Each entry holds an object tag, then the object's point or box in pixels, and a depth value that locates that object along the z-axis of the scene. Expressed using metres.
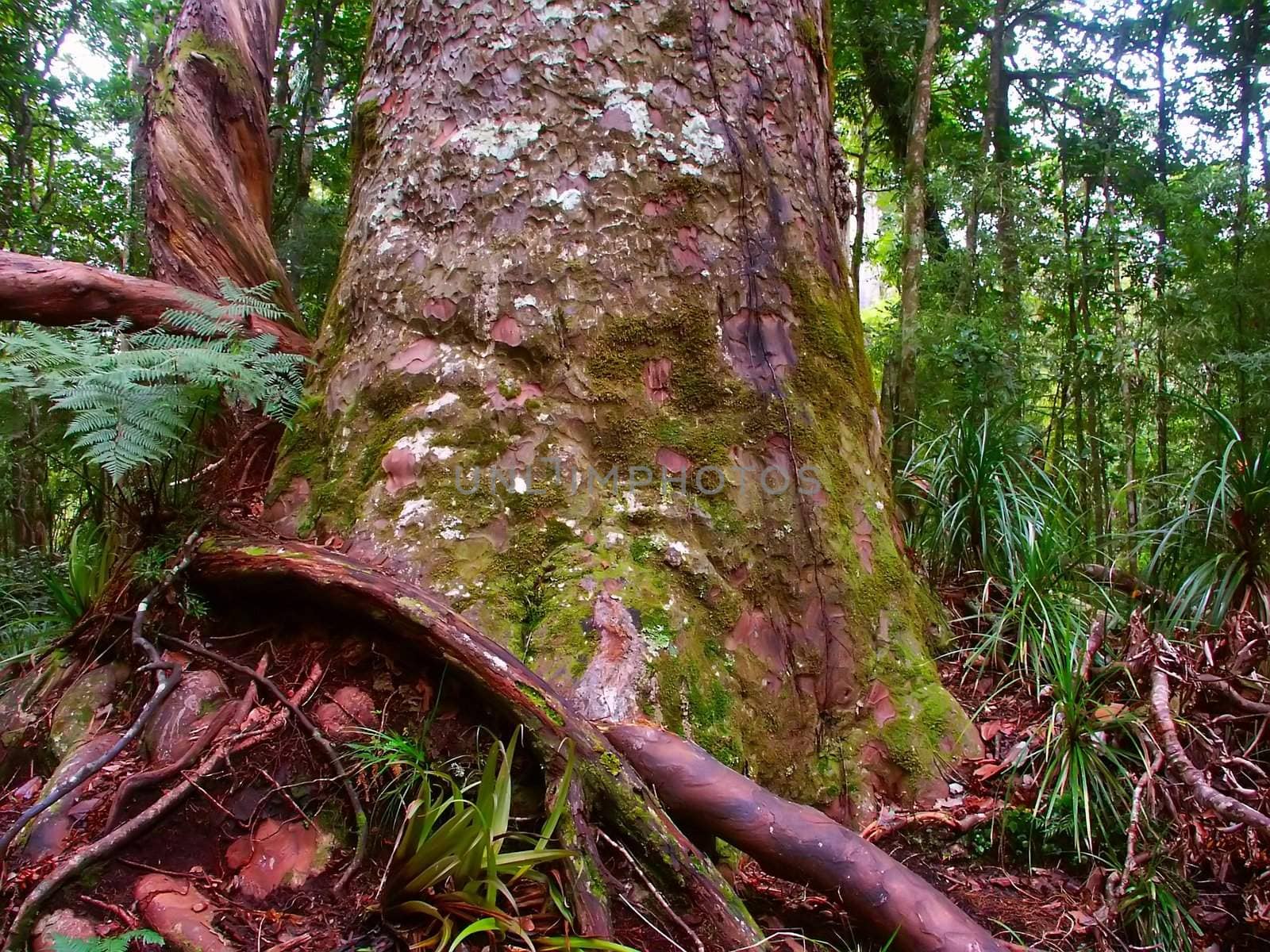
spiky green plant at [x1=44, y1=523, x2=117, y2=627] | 2.86
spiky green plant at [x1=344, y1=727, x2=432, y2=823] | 1.72
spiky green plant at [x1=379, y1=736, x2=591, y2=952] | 1.43
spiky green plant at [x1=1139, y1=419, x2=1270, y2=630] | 3.18
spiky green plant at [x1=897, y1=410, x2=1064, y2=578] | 3.66
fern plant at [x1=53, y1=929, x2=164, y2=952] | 1.32
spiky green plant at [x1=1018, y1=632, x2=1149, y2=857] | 2.21
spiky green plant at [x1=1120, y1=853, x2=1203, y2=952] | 1.86
